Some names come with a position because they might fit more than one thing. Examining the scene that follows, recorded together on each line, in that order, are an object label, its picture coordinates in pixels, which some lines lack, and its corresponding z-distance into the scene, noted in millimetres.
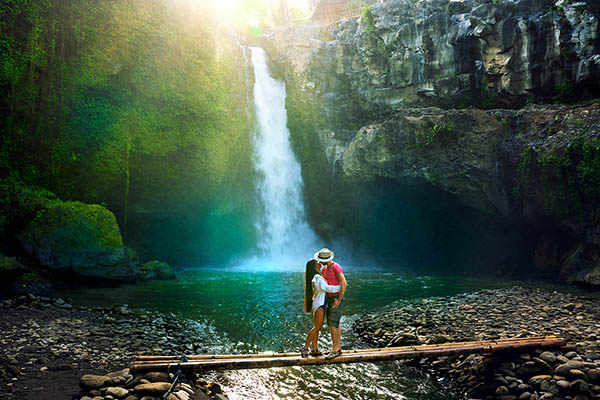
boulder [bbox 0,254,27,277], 11781
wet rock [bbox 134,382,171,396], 4770
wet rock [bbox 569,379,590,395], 5094
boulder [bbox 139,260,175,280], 17484
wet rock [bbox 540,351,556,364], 5777
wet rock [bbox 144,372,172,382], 5043
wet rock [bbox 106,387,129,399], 4719
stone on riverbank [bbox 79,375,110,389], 5000
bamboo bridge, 5270
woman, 5461
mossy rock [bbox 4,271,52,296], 11867
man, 5473
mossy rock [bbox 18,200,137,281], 13953
